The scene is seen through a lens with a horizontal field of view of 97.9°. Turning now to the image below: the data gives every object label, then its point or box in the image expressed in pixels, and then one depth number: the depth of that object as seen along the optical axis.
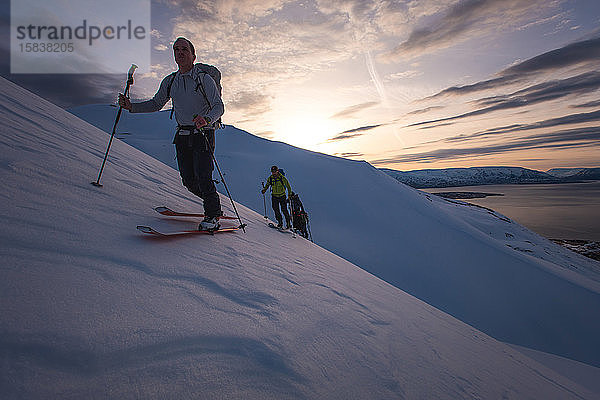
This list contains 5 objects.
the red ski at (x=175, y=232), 2.51
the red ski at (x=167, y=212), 3.44
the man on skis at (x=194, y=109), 3.33
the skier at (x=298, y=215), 9.45
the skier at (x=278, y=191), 8.20
